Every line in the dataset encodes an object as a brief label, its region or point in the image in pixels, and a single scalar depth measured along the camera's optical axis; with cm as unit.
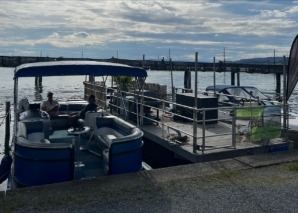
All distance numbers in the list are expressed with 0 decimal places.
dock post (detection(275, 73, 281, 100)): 3646
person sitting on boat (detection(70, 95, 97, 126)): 1086
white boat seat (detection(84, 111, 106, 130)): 1038
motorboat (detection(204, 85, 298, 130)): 970
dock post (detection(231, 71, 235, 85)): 4800
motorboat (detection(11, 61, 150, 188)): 692
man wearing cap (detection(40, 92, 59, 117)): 1169
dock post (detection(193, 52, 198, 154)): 854
